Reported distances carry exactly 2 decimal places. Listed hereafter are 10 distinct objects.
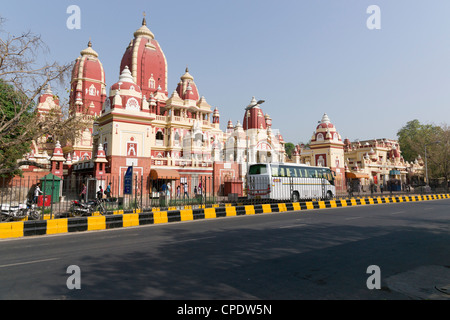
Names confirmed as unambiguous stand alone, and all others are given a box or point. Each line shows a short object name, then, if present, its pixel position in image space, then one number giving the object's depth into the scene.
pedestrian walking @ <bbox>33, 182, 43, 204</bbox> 14.48
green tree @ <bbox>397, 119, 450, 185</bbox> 44.34
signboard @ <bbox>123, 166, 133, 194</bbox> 18.41
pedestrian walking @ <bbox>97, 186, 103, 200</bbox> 15.32
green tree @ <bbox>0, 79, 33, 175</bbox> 10.86
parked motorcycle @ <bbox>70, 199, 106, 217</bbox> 12.39
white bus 18.42
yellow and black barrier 9.05
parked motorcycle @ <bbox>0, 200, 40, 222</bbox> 11.03
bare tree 10.28
